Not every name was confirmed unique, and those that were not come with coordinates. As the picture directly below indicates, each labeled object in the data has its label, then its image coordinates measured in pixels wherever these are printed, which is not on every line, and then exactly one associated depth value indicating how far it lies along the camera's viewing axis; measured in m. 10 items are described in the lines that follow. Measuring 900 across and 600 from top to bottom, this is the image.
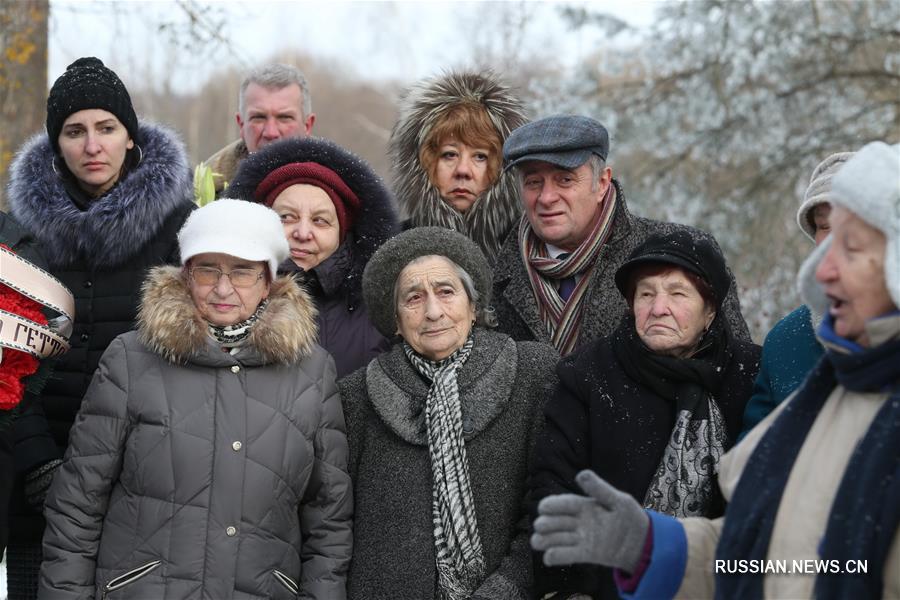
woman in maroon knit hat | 4.06
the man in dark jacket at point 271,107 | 5.33
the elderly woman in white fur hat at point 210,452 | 3.25
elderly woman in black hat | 3.27
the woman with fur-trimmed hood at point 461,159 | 4.59
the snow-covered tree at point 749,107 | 9.38
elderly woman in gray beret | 3.39
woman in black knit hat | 3.89
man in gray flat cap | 4.02
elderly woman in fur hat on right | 2.18
